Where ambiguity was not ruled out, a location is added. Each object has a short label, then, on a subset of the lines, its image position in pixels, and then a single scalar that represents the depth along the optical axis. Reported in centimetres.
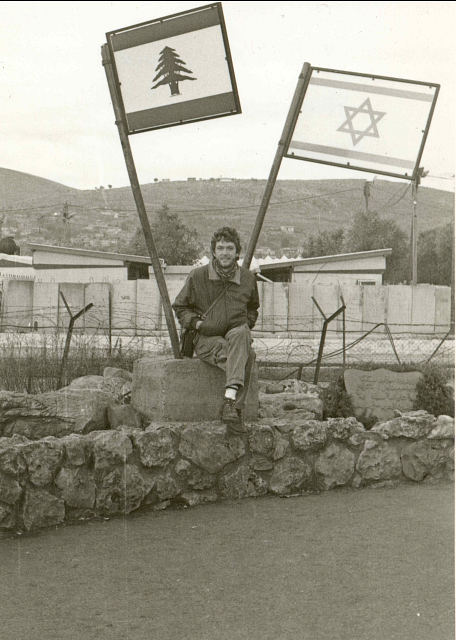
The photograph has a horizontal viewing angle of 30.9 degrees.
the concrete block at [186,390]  633
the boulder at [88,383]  789
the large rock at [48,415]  662
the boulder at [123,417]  663
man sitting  599
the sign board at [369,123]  659
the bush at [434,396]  831
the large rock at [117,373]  941
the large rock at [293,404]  741
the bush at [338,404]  800
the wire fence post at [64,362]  944
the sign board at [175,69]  603
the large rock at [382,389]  830
